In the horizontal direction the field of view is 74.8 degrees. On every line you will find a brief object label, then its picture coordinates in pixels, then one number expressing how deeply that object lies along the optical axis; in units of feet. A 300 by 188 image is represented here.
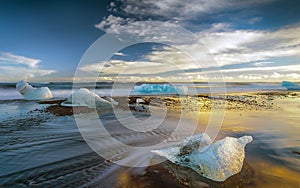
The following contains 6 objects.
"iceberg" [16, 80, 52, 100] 32.27
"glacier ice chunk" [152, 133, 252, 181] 7.40
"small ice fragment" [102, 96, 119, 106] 25.61
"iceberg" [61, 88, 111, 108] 23.83
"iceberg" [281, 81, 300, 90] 79.19
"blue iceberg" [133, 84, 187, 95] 49.93
